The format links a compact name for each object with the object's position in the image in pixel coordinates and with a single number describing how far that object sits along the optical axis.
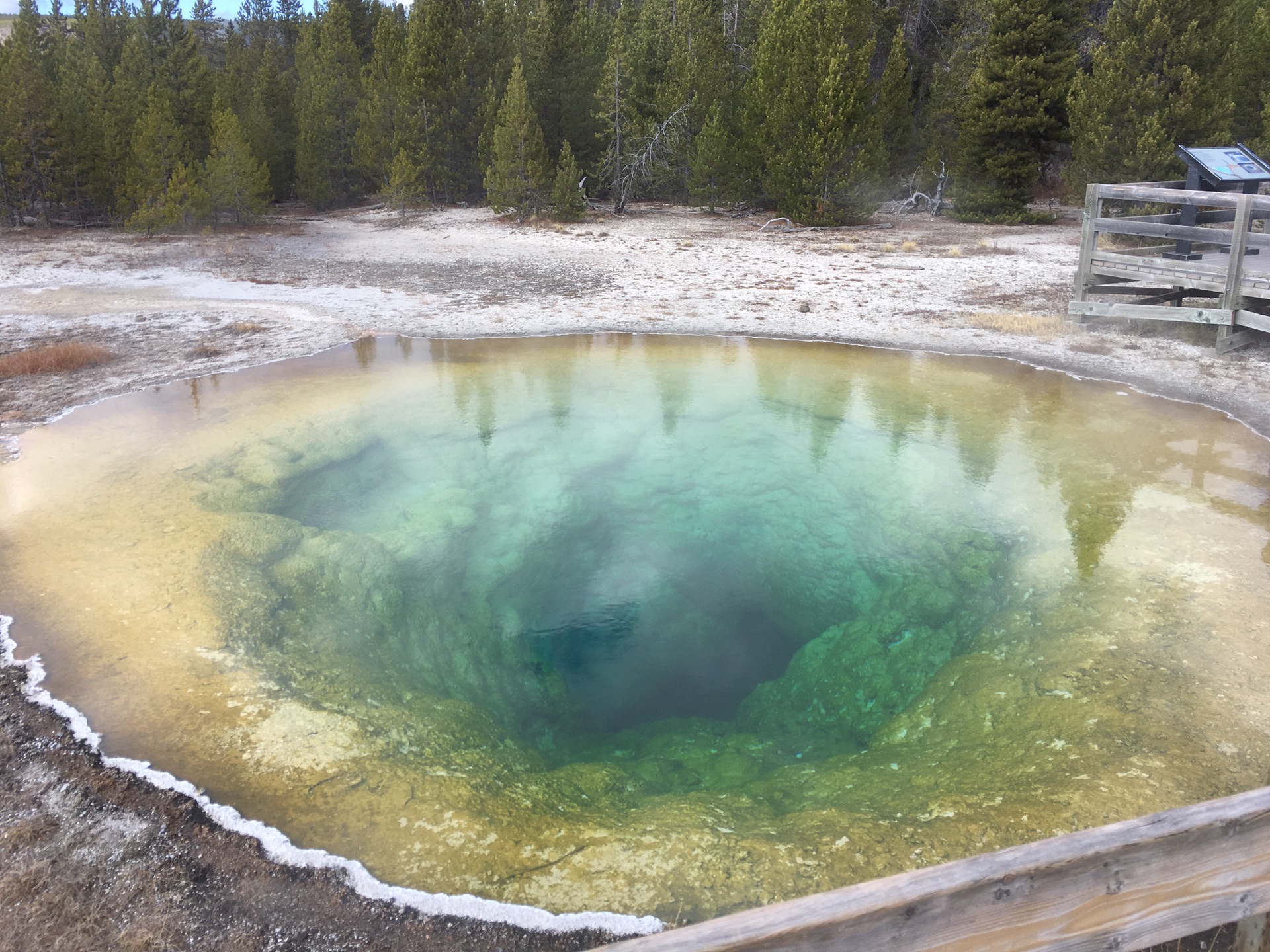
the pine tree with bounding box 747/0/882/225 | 19.09
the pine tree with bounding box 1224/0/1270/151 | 21.03
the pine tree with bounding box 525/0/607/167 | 24.88
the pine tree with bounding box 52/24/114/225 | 21.47
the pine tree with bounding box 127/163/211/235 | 19.67
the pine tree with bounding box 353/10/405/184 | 25.92
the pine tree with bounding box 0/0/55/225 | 20.19
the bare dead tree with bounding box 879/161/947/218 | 23.62
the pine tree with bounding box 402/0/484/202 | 24.27
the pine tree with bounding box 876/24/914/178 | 22.25
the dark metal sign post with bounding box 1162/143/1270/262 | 9.70
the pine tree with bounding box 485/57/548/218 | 21.33
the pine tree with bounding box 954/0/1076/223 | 19.92
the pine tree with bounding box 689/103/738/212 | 22.47
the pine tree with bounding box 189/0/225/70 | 42.72
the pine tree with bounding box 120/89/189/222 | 19.91
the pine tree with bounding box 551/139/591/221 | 21.67
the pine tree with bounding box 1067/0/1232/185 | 16.62
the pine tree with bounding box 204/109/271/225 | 20.02
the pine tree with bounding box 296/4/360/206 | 25.84
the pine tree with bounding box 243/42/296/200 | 26.00
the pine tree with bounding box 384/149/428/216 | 23.98
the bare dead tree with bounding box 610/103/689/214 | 23.80
